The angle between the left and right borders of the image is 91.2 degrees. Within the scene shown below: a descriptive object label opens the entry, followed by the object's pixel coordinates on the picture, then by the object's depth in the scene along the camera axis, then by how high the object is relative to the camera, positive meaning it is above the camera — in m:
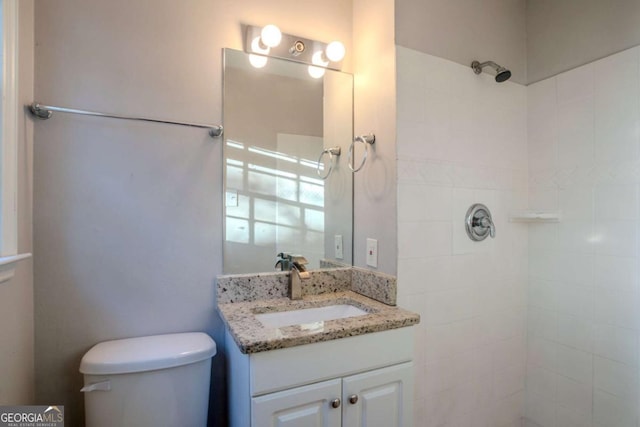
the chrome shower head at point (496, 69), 1.49 +0.69
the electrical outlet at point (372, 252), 1.44 -0.20
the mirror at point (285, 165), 1.42 +0.22
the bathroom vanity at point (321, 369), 0.96 -0.53
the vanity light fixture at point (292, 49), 1.40 +0.77
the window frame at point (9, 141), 0.92 +0.21
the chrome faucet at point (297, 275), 1.41 -0.29
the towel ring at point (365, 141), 1.48 +0.33
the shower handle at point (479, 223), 1.52 -0.07
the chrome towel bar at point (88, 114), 1.10 +0.36
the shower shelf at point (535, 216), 1.56 -0.03
